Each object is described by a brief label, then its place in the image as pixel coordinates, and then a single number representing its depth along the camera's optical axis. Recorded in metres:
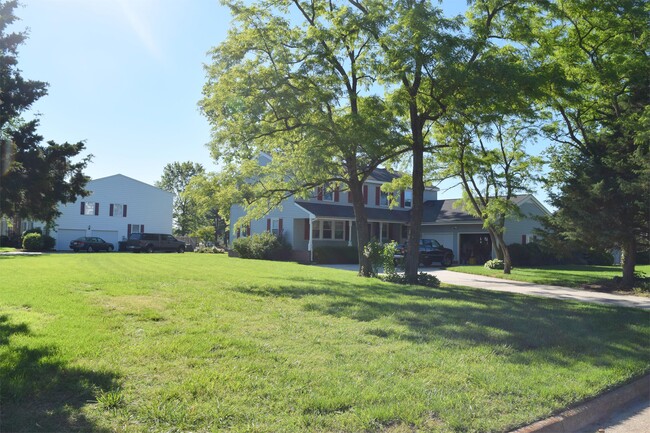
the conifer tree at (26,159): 10.63
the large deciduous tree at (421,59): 13.16
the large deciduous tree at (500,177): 23.00
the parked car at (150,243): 40.83
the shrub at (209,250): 44.56
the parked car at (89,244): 40.84
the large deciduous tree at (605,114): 16.42
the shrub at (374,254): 18.15
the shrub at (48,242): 41.10
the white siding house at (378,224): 34.25
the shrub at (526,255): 33.75
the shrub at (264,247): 32.41
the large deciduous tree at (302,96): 15.10
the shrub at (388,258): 17.47
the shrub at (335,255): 30.92
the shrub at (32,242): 39.38
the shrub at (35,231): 42.33
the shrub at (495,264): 28.45
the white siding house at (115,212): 45.22
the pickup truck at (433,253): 32.31
